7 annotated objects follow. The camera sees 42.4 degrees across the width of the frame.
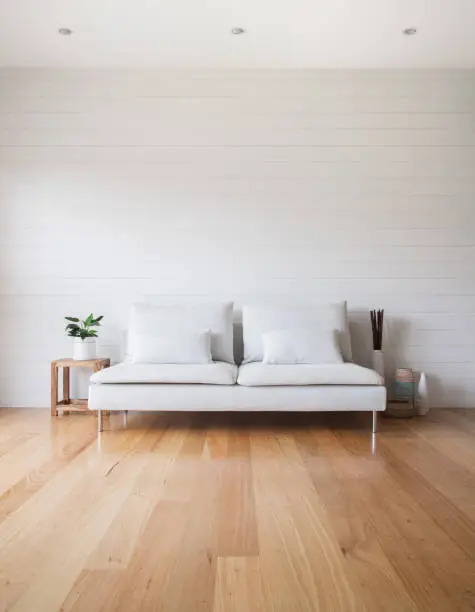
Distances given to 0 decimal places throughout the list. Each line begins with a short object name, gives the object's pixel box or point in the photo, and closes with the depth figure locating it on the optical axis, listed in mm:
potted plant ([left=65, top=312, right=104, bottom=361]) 4754
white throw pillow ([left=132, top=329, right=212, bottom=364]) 4430
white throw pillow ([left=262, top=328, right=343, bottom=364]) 4410
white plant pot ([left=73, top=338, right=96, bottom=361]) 4746
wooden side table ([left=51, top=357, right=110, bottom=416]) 4684
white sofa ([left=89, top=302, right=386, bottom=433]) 4070
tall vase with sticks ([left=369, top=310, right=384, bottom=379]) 4844
